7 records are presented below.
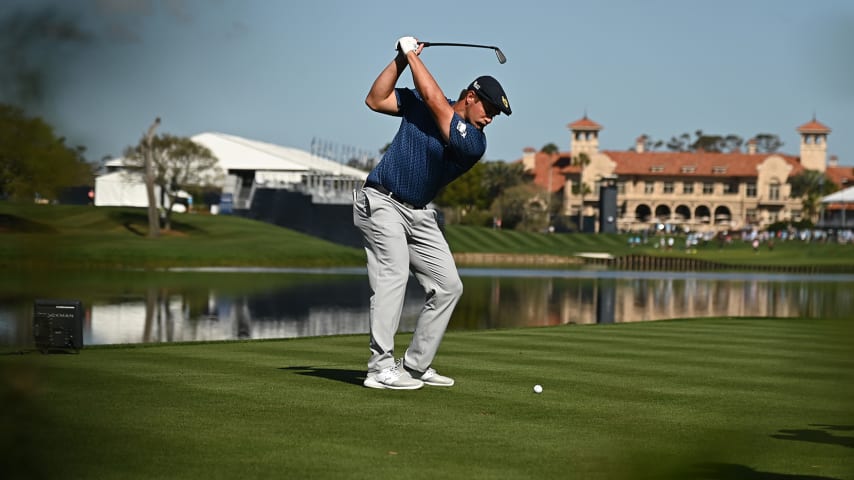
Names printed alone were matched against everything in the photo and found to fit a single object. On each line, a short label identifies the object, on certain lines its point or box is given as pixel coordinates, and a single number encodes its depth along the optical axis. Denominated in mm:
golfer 8477
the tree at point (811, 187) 182500
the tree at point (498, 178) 192125
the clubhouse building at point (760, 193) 197250
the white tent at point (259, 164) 139625
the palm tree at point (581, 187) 194375
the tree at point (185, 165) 108188
